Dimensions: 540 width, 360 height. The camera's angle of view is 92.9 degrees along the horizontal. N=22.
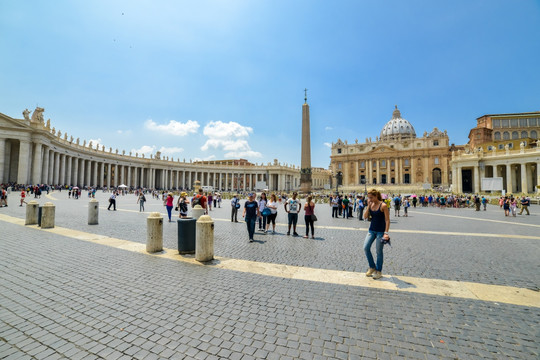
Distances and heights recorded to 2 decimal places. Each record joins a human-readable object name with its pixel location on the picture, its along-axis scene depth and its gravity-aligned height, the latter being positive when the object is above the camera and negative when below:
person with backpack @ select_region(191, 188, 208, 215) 10.68 -0.39
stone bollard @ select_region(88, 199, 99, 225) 11.00 -1.00
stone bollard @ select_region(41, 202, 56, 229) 9.62 -1.01
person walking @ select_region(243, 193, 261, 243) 8.30 -0.72
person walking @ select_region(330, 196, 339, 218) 16.64 -0.89
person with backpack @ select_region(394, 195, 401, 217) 18.18 -0.72
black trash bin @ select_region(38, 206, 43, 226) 10.22 -0.98
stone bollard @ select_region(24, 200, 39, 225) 10.44 -0.98
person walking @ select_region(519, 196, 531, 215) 18.56 -0.56
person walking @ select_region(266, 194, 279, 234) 10.38 -0.68
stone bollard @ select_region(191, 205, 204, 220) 8.86 -0.75
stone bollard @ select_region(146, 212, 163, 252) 6.63 -1.13
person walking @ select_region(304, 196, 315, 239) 8.96 -0.77
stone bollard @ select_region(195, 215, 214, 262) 5.86 -1.13
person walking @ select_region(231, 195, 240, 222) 13.38 -0.77
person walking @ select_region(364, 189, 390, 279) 4.96 -0.71
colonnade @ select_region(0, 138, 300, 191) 41.53 +5.21
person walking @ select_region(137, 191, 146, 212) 18.23 -0.62
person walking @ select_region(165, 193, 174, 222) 12.59 -0.59
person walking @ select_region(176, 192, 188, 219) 10.62 -0.60
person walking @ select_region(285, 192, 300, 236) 9.48 -0.68
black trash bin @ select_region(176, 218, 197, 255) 6.51 -1.17
